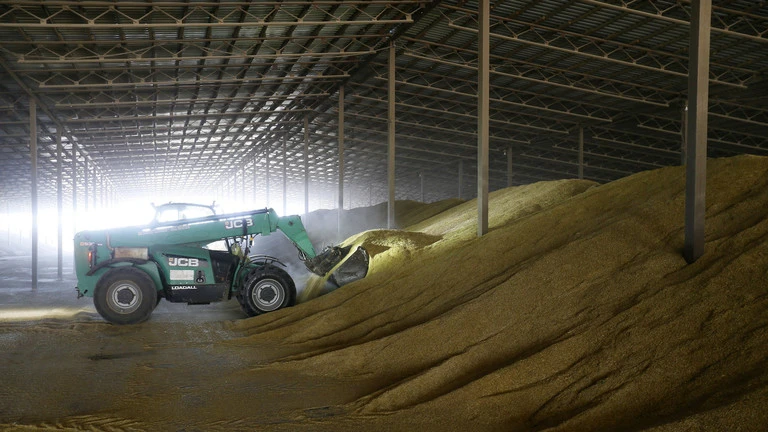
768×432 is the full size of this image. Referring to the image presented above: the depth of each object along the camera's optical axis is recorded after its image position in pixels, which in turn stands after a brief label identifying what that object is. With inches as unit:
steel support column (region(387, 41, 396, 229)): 817.5
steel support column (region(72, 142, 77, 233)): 1257.4
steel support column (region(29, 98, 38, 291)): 855.1
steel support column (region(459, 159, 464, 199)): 1604.3
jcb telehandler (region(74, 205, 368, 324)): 502.6
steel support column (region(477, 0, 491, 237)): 549.6
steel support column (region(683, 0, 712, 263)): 299.7
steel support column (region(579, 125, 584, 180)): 1158.8
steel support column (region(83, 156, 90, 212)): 1479.5
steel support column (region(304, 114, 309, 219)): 1240.8
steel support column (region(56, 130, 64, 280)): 1047.0
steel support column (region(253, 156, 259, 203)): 1761.7
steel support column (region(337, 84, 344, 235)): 1031.6
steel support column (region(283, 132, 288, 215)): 1424.7
